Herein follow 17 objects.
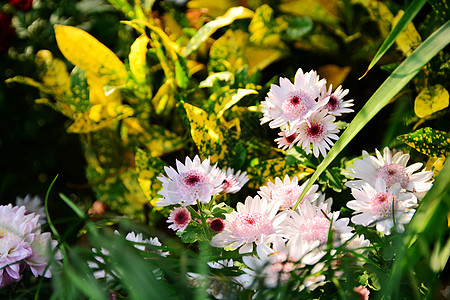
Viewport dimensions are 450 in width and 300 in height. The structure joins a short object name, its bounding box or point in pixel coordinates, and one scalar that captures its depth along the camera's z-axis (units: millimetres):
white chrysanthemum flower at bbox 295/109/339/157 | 790
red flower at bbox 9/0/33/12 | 1080
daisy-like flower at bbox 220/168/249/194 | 789
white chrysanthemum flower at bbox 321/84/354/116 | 793
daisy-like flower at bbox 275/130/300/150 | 814
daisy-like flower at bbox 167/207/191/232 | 779
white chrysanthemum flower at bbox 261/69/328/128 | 785
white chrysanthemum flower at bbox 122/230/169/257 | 799
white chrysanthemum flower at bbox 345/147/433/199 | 781
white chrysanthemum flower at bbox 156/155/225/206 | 764
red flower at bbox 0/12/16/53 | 1084
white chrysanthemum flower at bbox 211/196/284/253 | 760
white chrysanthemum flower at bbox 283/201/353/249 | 749
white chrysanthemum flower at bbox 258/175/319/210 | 790
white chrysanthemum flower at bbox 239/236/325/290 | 711
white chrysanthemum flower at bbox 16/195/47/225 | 882
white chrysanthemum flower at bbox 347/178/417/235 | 750
